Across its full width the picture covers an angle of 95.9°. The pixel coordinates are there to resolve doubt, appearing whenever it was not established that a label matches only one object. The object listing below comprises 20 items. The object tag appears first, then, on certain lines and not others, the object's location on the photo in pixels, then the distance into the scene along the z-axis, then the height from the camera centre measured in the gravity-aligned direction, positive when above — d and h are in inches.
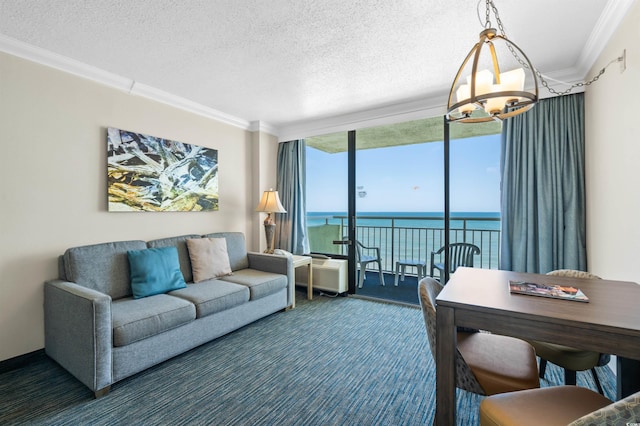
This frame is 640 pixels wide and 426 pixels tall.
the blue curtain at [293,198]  177.2 +9.9
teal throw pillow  101.7 -20.8
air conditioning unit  159.5 -34.4
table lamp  157.8 +3.0
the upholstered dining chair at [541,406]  40.5 -28.9
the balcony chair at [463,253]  143.6 -20.0
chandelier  52.7 +23.6
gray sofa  75.5 -30.6
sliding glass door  144.8 +10.1
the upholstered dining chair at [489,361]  52.7 -29.6
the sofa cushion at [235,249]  142.9 -17.4
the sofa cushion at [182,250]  121.6 -15.4
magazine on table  54.1 -15.6
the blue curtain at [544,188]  106.9 +9.5
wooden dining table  41.9 -16.7
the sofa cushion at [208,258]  123.0 -19.2
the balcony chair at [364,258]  179.2 -27.7
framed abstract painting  111.7 +17.9
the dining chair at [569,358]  59.2 -30.7
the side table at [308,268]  152.5 -29.1
